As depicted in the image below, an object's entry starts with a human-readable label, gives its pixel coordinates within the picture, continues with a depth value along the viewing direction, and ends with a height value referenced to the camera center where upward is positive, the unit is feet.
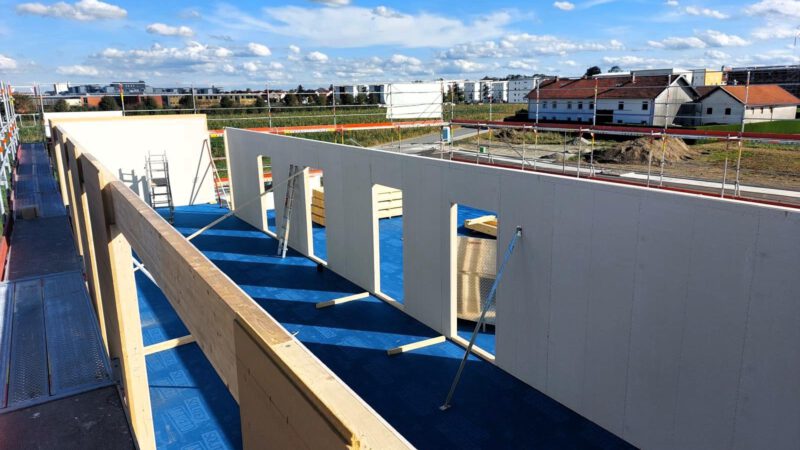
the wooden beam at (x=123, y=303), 12.44 -4.35
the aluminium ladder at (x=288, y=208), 46.74 -8.49
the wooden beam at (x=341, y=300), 35.73 -12.55
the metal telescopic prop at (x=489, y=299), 24.08 -8.49
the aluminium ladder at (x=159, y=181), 60.75 -7.86
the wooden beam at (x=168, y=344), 29.19 -12.45
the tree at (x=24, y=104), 123.65 +1.84
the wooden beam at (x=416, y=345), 29.40 -12.84
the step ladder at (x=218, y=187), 65.75 -9.41
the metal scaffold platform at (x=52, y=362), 10.48 -5.66
